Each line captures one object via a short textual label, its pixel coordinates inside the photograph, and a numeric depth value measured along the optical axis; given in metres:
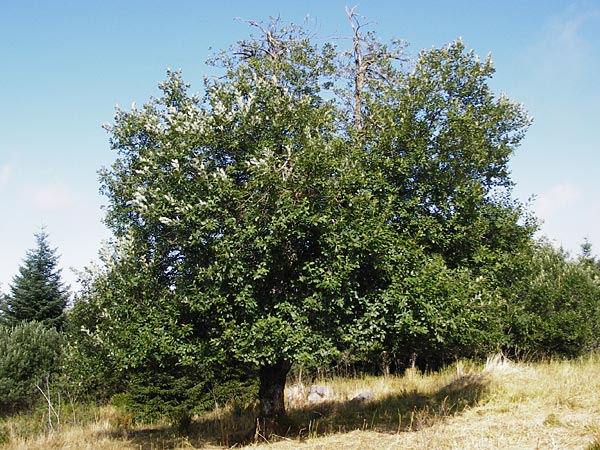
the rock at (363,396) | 17.22
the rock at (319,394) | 18.33
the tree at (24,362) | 22.14
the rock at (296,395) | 17.99
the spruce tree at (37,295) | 28.98
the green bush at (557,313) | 22.91
